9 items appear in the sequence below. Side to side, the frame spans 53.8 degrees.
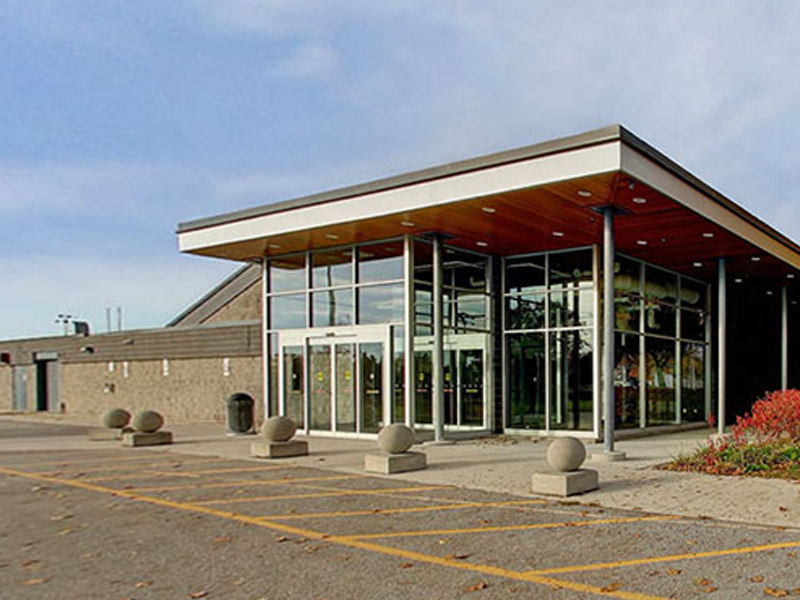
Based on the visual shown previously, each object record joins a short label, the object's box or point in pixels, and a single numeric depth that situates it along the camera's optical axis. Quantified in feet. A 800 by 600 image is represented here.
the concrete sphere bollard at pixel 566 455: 31.50
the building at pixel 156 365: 80.43
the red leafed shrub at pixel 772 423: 38.70
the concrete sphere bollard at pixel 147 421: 54.54
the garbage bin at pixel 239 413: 62.90
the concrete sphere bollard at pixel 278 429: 44.75
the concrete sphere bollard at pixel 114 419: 60.18
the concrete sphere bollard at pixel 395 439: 38.29
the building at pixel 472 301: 48.42
